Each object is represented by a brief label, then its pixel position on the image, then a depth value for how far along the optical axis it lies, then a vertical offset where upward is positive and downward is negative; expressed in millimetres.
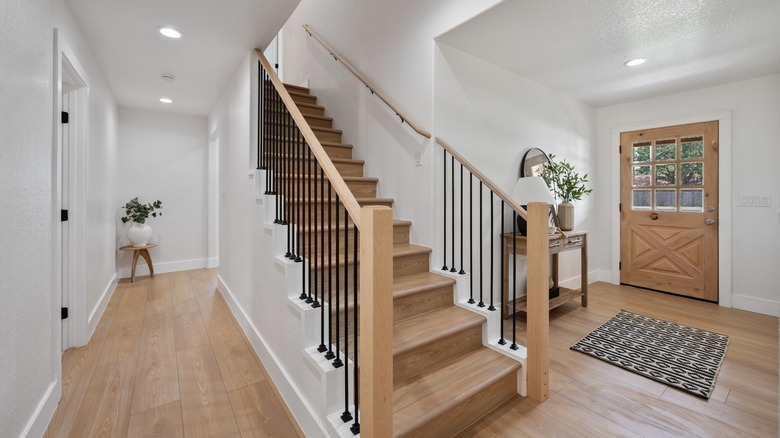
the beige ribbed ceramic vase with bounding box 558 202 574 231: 3480 +22
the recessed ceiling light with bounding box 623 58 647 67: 2980 +1432
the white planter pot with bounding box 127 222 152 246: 4348 -192
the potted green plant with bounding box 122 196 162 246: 4355 -33
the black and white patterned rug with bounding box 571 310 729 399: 2139 -1003
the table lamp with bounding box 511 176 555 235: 2617 +219
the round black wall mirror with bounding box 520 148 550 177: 3338 +578
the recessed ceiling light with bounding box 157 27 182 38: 2371 +1372
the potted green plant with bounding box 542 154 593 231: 3488 +343
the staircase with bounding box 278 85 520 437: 1603 -848
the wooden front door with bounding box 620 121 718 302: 3701 +103
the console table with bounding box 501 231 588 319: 3039 -310
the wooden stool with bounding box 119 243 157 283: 4291 -434
